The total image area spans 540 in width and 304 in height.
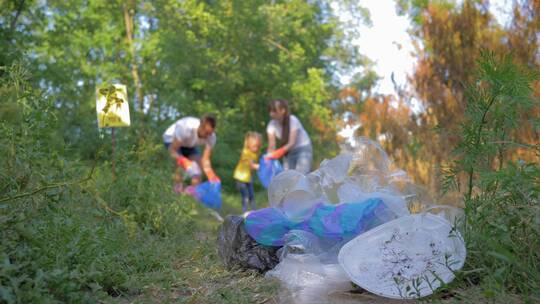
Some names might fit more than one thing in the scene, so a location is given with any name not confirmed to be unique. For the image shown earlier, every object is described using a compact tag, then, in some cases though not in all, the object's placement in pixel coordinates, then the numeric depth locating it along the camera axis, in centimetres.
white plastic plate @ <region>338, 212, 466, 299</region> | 259
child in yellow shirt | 831
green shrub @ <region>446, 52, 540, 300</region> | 250
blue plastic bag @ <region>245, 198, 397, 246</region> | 334
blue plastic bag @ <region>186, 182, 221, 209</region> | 840
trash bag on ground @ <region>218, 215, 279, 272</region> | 345
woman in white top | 735
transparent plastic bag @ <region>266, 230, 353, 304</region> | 276
